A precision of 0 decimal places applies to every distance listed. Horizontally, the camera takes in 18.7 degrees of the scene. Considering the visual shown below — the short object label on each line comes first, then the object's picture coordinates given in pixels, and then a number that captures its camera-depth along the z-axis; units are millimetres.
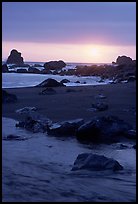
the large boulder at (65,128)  10141
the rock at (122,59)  89000
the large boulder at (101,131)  9727
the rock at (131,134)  9695
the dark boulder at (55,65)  77000
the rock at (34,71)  58294
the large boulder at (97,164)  6741
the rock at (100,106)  13639
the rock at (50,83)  28252
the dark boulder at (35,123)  10781
